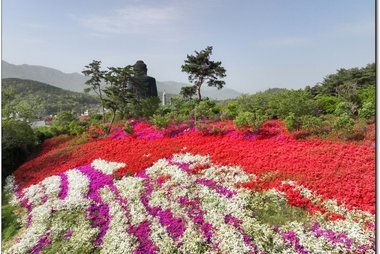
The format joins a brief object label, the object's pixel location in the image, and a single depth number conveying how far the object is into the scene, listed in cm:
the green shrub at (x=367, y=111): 1255
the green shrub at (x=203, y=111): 1712
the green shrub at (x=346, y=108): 1358
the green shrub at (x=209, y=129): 1410
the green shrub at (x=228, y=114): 1767
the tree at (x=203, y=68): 2292
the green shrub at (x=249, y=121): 1295
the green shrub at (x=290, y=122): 1213
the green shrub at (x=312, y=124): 1183
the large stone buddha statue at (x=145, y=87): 2342
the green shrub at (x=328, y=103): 1598
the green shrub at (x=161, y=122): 1622
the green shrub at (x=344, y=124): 1091
